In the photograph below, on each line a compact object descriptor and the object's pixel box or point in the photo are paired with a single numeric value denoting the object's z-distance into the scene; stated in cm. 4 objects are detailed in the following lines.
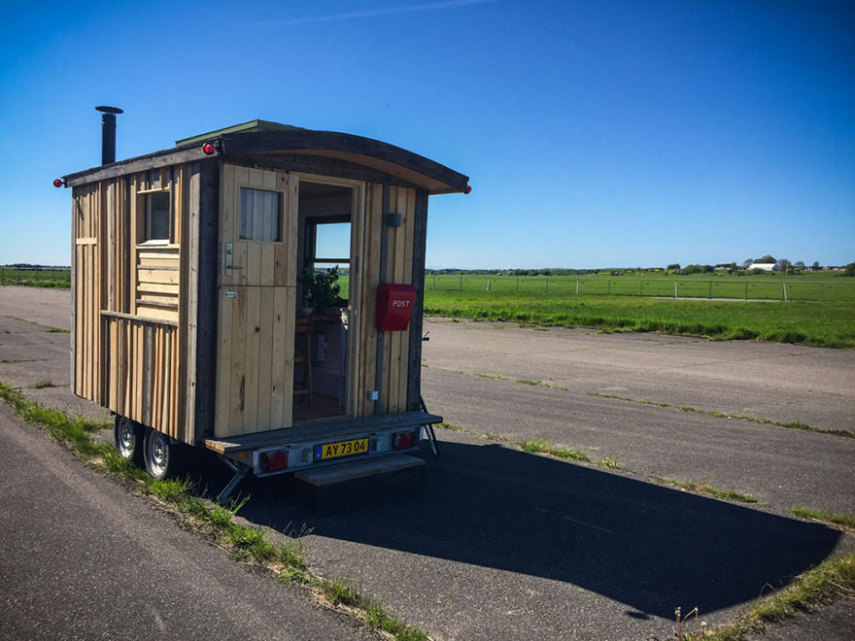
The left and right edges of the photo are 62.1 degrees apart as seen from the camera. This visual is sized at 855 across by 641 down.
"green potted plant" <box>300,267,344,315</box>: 770
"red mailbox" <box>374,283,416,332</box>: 659
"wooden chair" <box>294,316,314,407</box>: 721
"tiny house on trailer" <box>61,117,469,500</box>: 563
